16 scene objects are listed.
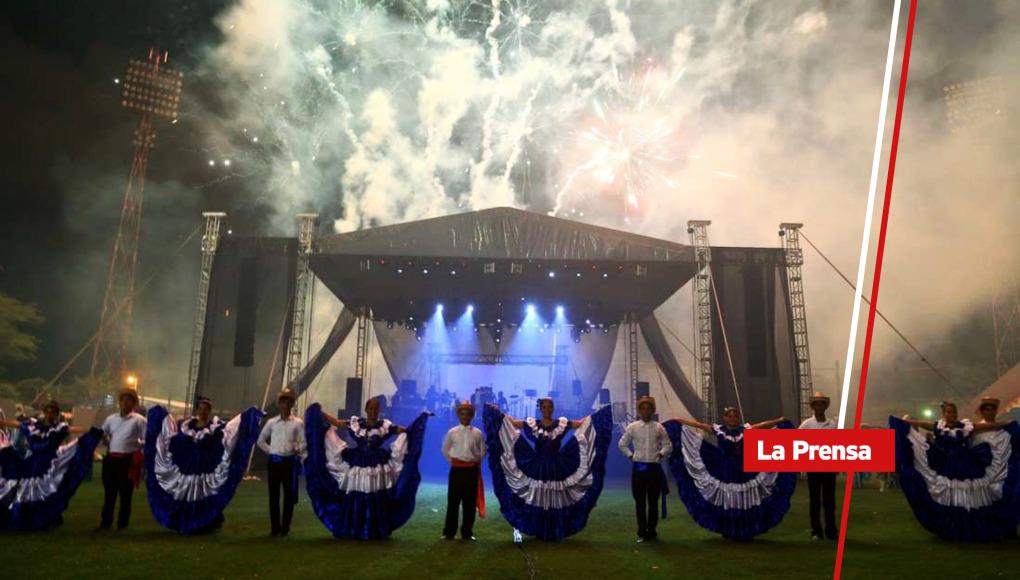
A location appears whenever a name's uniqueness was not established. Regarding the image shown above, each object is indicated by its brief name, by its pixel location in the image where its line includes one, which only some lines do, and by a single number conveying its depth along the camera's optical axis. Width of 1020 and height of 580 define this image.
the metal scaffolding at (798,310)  14.58
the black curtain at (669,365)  15.94
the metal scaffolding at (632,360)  18.77
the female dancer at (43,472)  7.08
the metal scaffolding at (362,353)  17.73
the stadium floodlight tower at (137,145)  23.44
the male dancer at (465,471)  6.86
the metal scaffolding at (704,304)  14.67
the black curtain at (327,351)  15.50
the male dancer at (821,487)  6.88
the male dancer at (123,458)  7.14
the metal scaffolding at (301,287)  14.22
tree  27.95
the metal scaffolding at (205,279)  14.03
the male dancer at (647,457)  6.91
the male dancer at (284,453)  6.93
